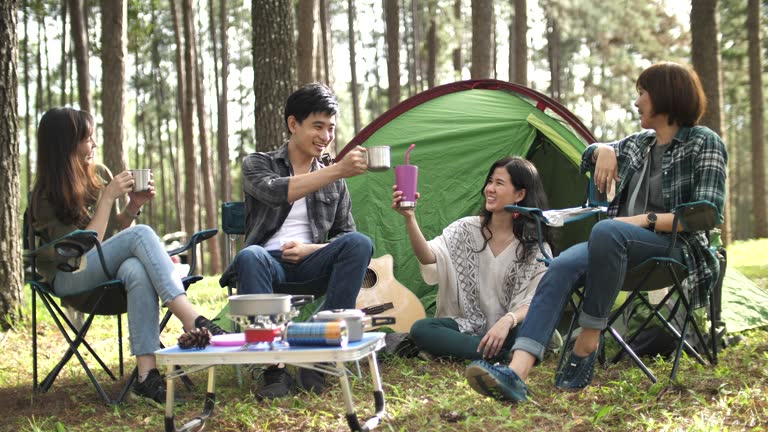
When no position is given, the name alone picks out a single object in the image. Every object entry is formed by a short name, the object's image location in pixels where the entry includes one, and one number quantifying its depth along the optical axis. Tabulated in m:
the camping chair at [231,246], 3.18
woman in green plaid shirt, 2.61
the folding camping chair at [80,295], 2.87
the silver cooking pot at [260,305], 2.10
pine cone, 2.12
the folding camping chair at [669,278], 2.72
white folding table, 1.98
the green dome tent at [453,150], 4.31
